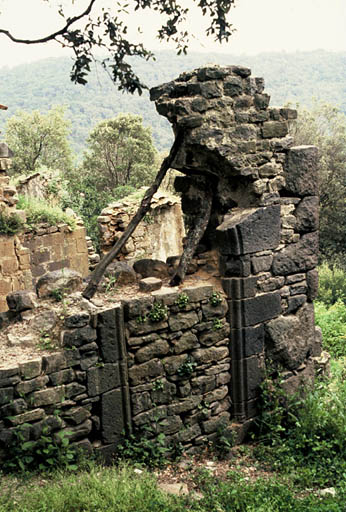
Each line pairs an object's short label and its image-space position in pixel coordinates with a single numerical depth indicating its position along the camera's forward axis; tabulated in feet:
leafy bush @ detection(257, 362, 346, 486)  15.61
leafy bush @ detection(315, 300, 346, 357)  30.22
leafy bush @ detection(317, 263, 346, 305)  46.75
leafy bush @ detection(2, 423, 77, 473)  13.75
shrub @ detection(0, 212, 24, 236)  32.53
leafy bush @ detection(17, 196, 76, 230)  37.11
